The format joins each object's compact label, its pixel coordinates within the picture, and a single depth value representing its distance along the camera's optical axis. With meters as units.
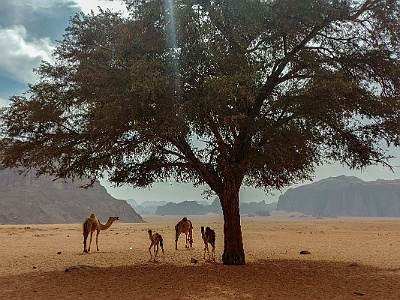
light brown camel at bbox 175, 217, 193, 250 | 21.92
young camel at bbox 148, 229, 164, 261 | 17.09
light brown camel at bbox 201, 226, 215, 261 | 16.34
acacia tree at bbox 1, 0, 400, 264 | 12.77
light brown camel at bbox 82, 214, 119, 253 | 21.52
